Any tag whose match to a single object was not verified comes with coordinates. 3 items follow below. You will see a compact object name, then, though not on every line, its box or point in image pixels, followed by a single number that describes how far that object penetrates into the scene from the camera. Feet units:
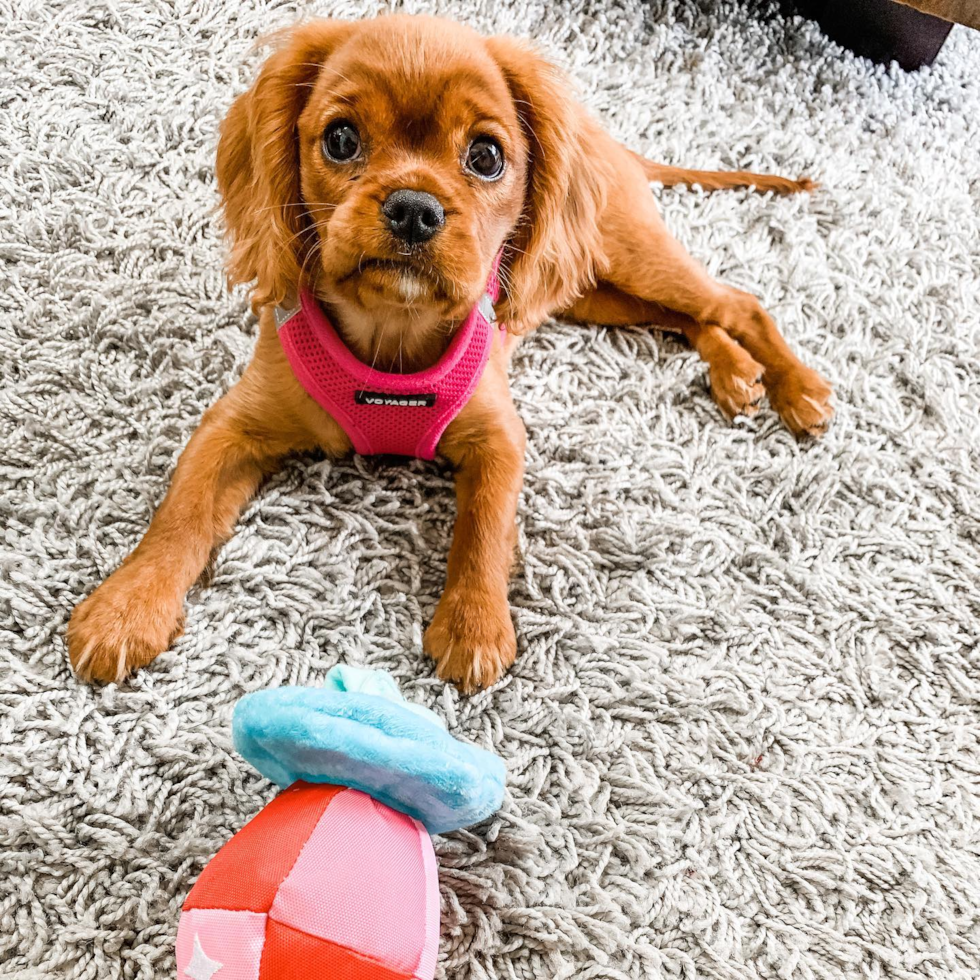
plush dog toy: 1.10
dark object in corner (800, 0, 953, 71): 2.36
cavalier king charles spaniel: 1.33
